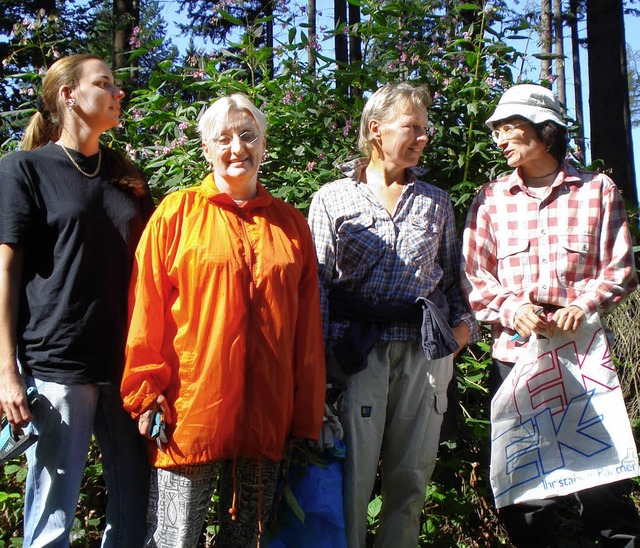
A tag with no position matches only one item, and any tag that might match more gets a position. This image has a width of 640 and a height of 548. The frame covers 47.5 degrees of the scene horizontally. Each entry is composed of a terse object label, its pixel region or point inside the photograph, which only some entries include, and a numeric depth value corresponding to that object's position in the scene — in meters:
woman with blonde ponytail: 2.48
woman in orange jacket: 2.49
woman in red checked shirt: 2.89
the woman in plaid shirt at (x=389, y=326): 2.89
